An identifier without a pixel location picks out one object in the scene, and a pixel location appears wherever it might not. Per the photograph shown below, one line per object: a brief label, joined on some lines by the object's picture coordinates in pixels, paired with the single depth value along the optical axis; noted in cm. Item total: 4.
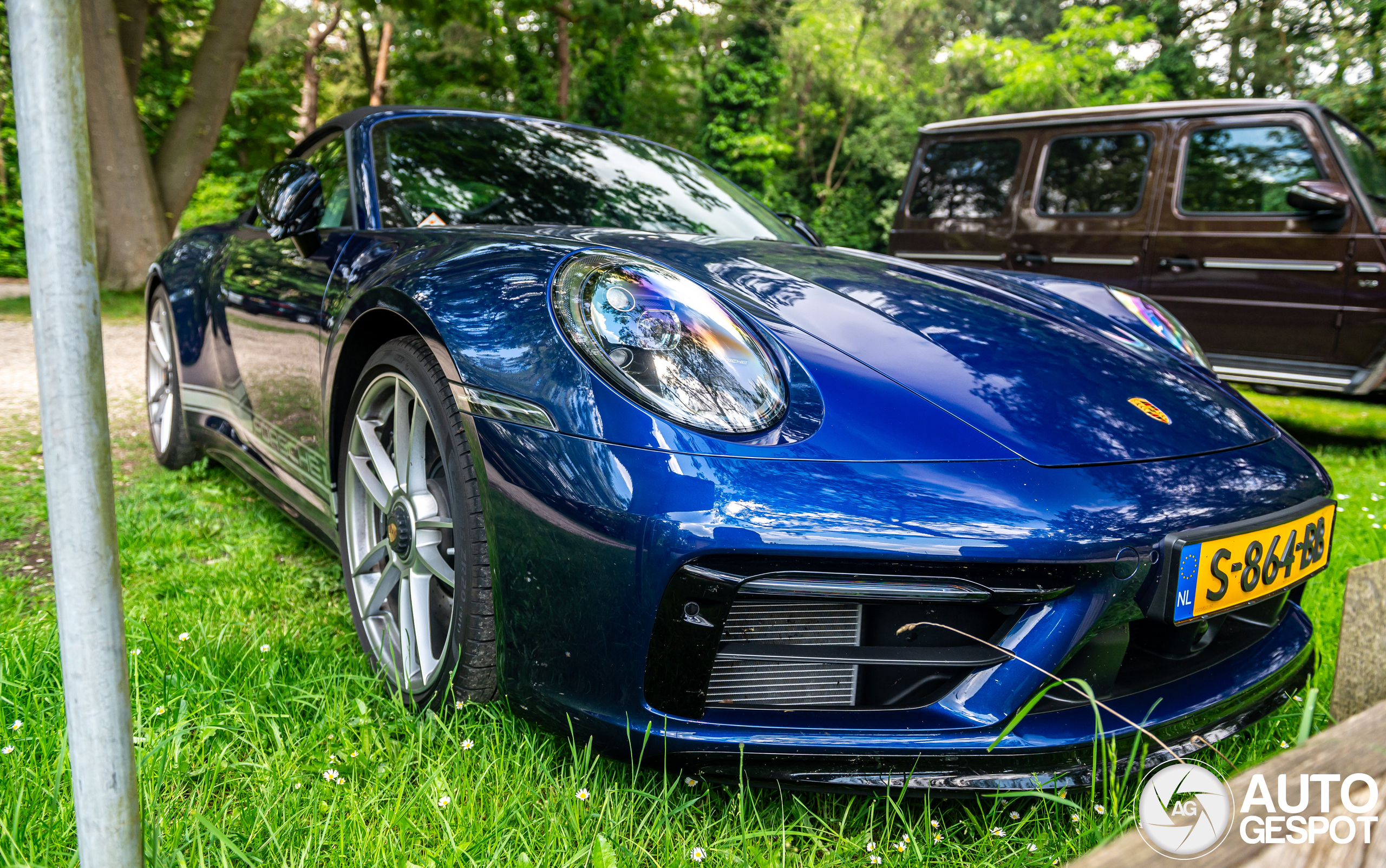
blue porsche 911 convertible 123
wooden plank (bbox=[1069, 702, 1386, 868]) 54
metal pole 80
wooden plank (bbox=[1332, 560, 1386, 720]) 110
